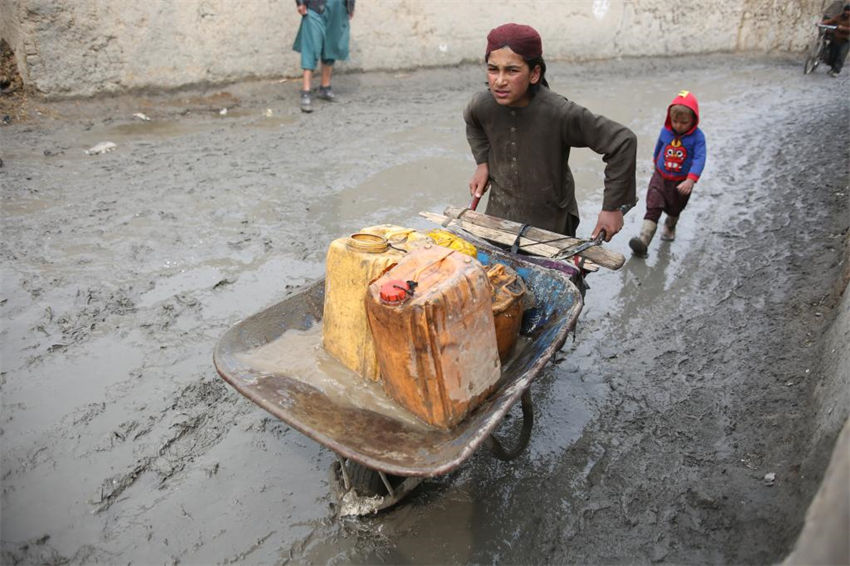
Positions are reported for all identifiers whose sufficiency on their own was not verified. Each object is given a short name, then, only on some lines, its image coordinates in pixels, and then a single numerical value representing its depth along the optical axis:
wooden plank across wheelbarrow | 3.04
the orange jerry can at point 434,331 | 2.11
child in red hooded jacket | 4.68
